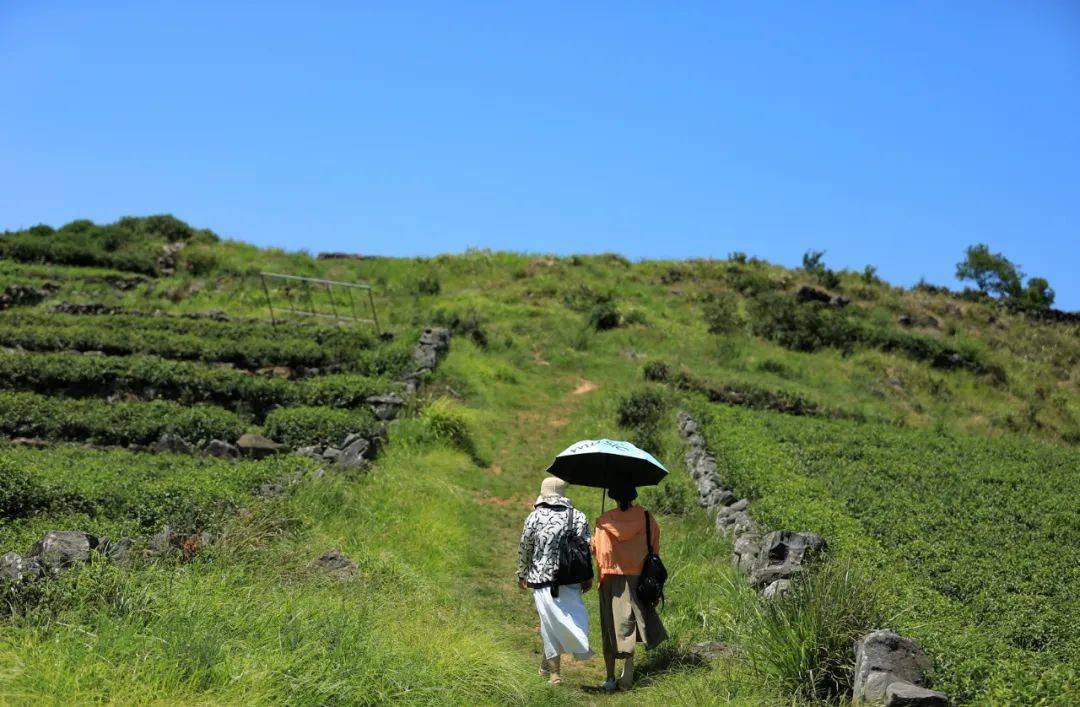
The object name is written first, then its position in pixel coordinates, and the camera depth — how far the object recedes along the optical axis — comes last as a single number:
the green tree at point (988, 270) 62.22
